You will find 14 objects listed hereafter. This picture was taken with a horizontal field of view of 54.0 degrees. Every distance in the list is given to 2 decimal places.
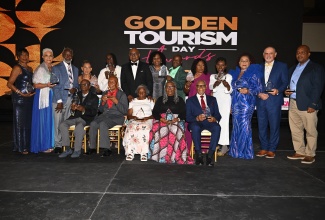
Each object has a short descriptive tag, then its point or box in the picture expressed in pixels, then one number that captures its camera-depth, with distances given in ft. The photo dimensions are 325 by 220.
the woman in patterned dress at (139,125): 17.06
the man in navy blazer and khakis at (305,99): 16.60
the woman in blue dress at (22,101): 17.87
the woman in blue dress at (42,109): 18.03
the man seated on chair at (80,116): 17.63
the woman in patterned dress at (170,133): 16.60
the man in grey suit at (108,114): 18.10
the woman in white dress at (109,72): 20.00
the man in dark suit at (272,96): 17.35
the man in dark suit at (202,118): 16.20
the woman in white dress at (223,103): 17.88
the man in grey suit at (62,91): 18.40
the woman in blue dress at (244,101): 17.10
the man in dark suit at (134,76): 19.21
